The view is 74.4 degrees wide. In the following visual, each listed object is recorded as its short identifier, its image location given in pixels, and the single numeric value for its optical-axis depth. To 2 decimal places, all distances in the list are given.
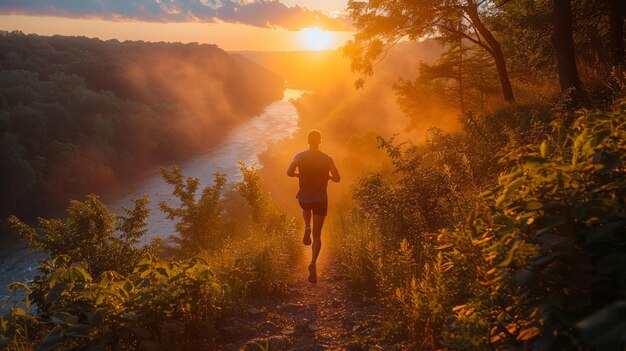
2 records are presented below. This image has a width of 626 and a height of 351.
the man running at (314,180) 6.50
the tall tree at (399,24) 13.15
